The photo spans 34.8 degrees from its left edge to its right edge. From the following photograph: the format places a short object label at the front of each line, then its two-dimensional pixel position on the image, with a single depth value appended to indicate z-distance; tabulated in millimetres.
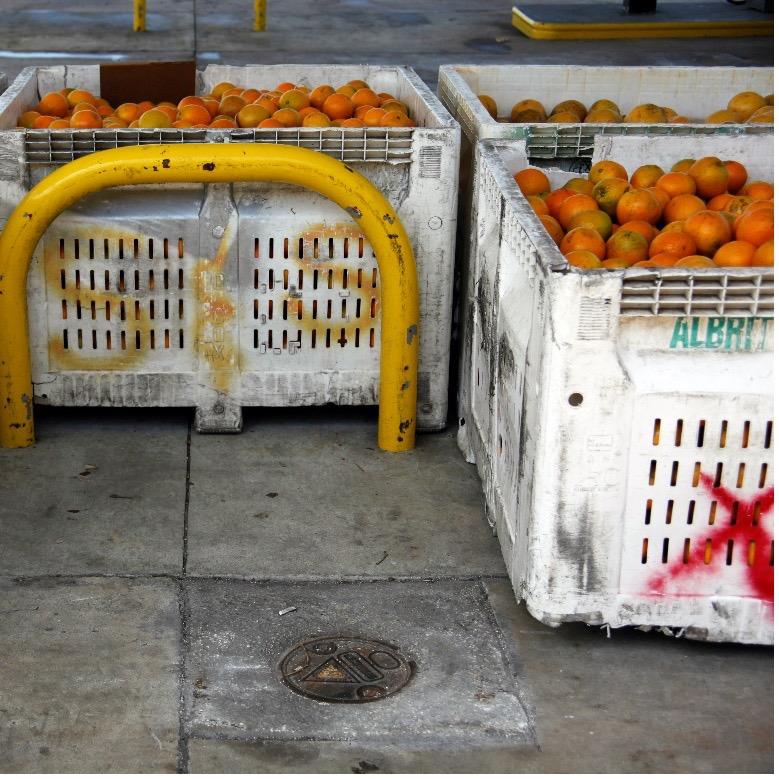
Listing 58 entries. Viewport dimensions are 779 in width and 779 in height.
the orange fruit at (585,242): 3626
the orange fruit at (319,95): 5168
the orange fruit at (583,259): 3454
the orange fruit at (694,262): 3387
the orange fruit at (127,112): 4914
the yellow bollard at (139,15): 13859
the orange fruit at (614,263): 3516
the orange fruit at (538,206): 3913
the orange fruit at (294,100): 5105
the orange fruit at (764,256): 3361
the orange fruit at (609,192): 4023
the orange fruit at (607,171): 4160
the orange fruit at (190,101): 4938
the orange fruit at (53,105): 5031
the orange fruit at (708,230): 3621
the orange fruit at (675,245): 3621
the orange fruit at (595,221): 3809
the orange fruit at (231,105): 5000
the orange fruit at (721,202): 3973
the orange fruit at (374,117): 4676
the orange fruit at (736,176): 4191
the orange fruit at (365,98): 5109
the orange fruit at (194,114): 4789
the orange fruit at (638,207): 3908
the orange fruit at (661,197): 3999
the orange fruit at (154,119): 4660
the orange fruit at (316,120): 4707
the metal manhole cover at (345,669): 3156
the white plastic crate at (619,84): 5594
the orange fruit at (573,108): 5280
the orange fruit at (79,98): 5125
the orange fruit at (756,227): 3525
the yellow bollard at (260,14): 14078
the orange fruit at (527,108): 5160
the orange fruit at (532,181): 4152
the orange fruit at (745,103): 5145
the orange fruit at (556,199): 3987
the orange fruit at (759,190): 4004
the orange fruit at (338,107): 4996
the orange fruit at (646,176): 4199
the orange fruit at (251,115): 4840
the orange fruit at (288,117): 4770
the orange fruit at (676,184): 4039
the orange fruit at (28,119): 4820
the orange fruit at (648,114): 5012
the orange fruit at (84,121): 4672
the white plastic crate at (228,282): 4367
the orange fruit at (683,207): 3891
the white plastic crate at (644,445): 3045
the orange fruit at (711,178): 4113
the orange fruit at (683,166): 4270
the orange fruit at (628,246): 3668
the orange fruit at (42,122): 4719
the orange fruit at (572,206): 3889
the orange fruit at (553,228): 3779
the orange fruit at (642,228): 3775
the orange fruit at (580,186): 4113
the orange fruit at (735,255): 3426
